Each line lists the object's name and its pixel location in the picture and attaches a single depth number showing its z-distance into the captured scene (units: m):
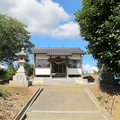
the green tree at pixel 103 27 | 5.97
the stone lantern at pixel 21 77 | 10.32
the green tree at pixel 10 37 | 14.43
